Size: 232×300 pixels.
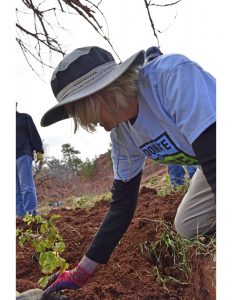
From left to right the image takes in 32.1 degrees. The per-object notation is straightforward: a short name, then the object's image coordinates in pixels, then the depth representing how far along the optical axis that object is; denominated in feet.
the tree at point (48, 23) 7.17
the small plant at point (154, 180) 17.36
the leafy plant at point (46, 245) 5.60
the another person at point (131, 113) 3.99
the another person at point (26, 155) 11.73
